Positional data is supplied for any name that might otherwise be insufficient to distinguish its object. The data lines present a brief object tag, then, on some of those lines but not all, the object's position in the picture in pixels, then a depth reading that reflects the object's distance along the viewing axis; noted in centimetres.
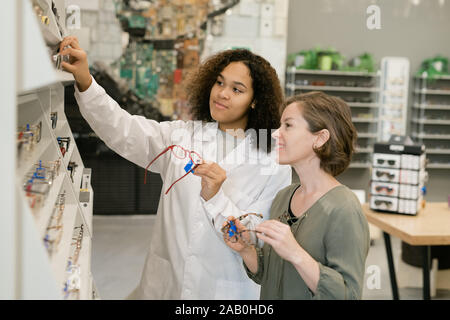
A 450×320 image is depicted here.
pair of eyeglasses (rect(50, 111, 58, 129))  191
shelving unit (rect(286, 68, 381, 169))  693
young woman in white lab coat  169
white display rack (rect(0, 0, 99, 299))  84
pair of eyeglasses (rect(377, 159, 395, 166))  353
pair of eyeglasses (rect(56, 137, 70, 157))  184
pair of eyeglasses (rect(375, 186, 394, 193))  352
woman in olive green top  125
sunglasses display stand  347
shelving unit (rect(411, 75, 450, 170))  738
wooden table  303
